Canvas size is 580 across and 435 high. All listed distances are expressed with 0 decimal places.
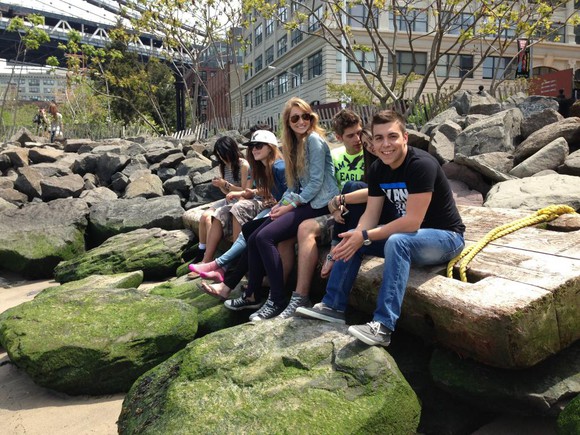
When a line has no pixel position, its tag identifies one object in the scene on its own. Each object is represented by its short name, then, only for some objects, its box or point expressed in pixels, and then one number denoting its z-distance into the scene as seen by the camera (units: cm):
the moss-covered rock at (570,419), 226
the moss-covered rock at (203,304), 401
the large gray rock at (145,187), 905
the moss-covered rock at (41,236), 657
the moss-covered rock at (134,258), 595
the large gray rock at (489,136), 693
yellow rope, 313
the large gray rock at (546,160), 601
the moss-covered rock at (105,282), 491
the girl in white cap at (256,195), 436
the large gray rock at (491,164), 602
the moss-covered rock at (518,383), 258
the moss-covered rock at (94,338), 340
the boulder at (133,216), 711
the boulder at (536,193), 467
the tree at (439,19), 1137
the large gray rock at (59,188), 921
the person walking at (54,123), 1880
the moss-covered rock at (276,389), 242
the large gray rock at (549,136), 647
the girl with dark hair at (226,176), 545
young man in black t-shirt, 282
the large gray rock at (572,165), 561
